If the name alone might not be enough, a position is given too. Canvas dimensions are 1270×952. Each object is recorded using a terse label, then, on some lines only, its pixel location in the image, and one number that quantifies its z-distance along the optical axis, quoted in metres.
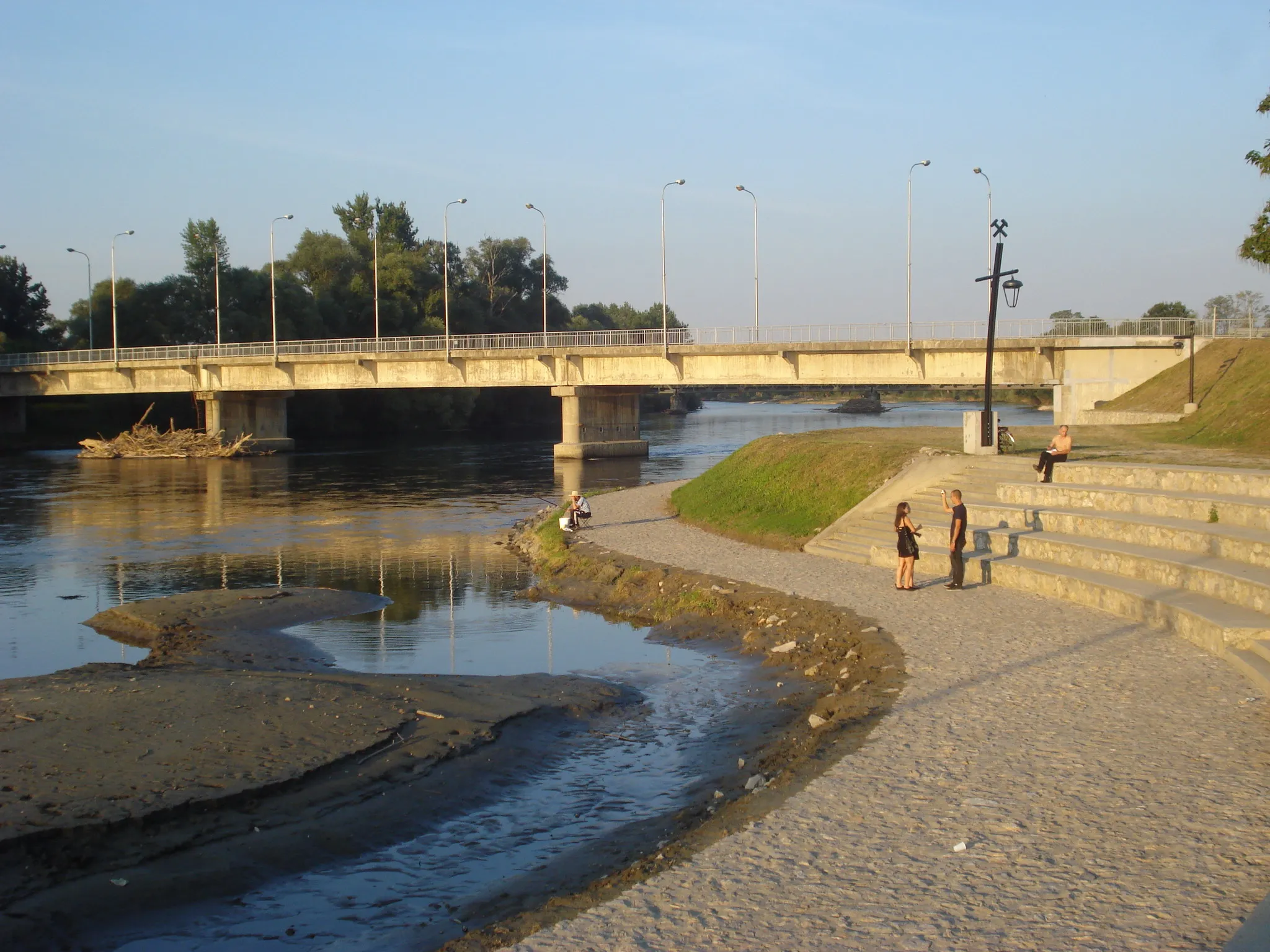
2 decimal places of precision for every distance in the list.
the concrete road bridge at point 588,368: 49.22
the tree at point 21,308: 94.88
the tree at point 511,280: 119.88
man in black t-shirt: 17.77
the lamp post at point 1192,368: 39.69
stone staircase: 13.62
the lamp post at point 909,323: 52.78
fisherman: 28.48
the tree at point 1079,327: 48.66
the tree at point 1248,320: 47.38
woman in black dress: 18.03
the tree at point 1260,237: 23.62
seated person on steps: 22.50
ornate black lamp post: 25.67
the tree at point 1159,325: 46.72
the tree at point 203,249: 96.06
